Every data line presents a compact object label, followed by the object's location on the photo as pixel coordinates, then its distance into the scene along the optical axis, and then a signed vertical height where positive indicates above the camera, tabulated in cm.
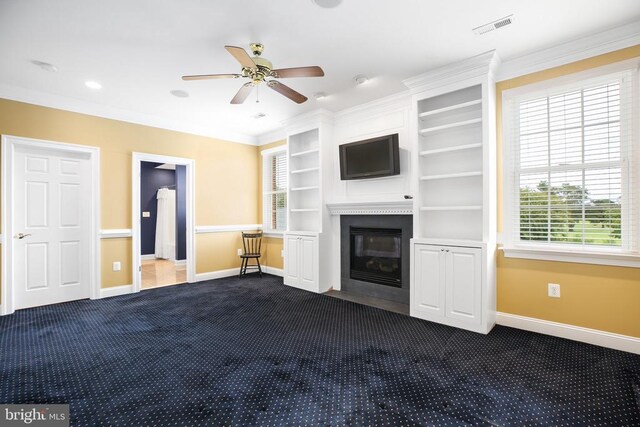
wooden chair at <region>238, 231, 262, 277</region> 596 -62
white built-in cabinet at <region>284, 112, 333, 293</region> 479 +21
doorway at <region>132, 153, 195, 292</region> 481 -14
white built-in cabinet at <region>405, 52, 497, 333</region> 315 +23
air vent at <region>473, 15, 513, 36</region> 252 +163
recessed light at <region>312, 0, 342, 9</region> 228 +162
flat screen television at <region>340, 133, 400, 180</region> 407 +82
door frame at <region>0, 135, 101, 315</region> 372 +32
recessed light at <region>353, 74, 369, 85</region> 355 +164
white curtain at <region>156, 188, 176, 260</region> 821 -22
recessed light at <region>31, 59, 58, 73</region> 318 +163
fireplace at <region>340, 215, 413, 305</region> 412 -59
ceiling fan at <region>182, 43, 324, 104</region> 259 +130
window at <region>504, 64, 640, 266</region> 270 +46
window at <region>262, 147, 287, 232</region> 605 +55
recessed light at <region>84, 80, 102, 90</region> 367 +163
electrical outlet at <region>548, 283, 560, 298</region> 296 -74
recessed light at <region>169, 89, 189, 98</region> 393 +163
